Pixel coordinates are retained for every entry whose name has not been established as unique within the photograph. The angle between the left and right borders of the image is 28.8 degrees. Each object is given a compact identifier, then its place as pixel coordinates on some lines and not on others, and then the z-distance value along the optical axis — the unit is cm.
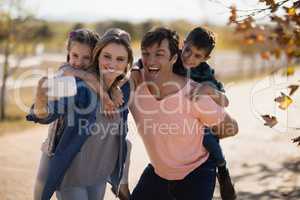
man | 378
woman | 341
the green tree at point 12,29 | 1292
